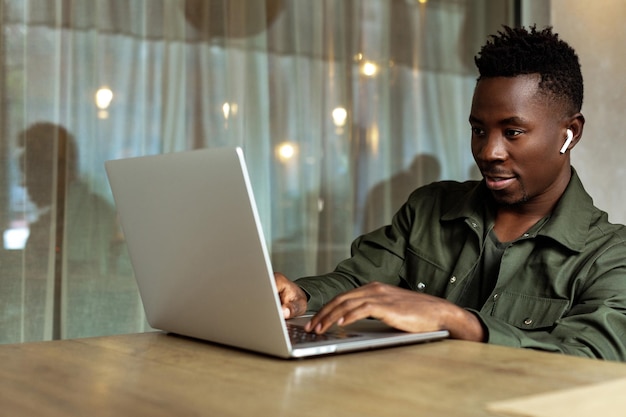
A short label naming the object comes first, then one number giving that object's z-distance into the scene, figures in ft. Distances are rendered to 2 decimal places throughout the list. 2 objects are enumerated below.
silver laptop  5.99
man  7.70
